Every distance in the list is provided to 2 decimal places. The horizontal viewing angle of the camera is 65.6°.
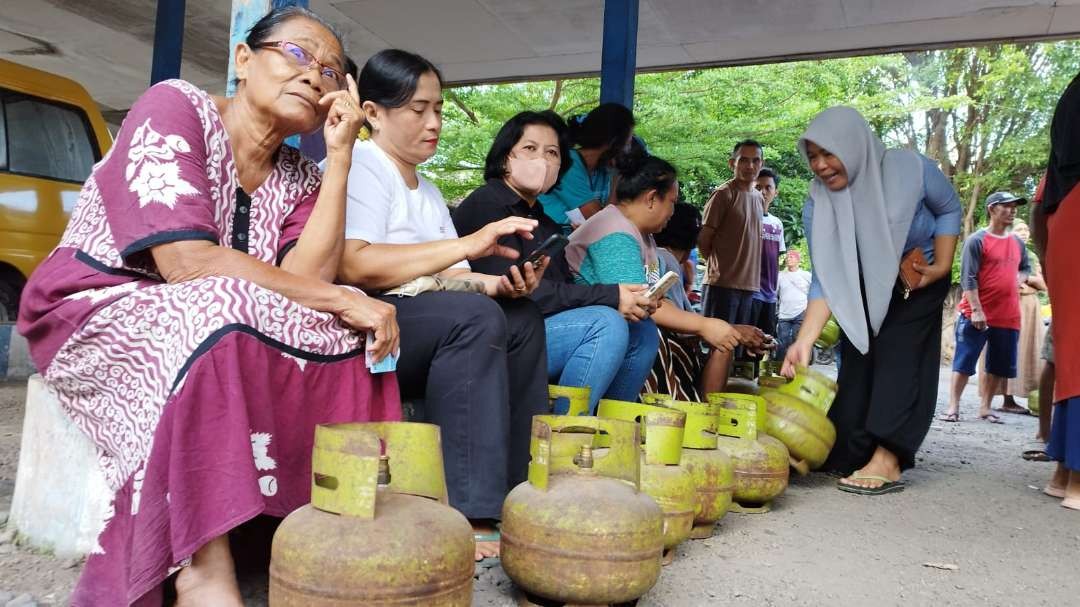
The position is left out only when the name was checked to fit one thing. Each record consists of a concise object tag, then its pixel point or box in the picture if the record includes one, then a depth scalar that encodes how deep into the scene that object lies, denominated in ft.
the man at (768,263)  24.22
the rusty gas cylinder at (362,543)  4.82
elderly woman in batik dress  5.36
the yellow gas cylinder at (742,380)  14.16
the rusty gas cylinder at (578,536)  6.19
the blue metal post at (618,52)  19.01
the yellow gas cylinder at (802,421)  12.43
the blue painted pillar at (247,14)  10.47
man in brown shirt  21.83
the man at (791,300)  38.81
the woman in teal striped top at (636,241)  11.65
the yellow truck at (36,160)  18.84
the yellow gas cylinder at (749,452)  10.49
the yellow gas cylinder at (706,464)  9.08
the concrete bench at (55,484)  7.09
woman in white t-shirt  7.53
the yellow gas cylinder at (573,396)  8.93
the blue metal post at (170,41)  22.52
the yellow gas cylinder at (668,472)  7.98
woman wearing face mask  10.15
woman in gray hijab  13.06
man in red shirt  24.45
